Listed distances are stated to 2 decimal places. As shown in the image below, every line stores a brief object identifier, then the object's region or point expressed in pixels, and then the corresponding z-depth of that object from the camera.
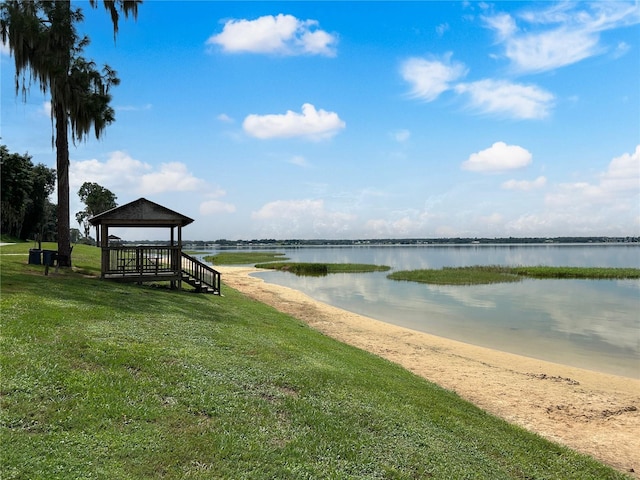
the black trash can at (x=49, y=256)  17.14
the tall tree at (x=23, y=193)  48.53
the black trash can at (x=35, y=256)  18.25
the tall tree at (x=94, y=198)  80.69
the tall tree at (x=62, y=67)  17.02
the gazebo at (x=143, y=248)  16.45
